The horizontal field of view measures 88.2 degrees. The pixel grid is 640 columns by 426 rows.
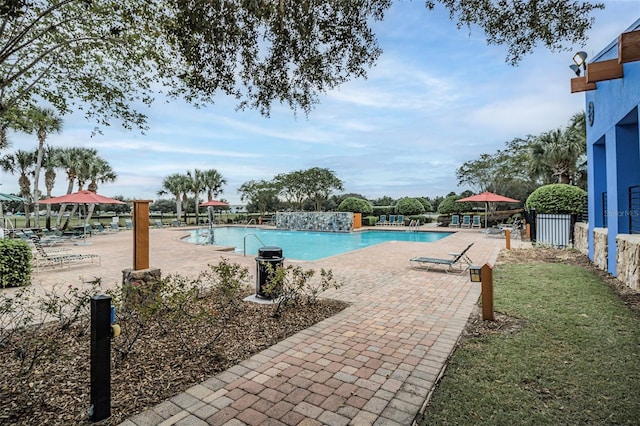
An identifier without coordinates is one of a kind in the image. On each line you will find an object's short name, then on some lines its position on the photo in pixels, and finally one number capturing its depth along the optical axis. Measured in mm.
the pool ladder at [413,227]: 22412
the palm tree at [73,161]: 23438
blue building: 5855
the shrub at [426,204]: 30906
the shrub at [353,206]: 28422
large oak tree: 3557
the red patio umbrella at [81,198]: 13750
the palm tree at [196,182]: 35469
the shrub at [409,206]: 28500
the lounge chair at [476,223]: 22734
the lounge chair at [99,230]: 21619
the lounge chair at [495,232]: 16781
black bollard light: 2305
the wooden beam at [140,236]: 4895
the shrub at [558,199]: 12008
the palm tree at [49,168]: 23812
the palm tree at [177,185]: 34594
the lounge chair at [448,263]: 7918
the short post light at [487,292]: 4406
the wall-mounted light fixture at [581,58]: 7477
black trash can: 5484
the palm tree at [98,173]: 24266
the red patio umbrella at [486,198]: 18625
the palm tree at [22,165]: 26000
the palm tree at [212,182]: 36344
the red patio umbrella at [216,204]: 26938
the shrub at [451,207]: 26828
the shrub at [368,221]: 26875
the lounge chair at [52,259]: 8654
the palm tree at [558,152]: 17531
